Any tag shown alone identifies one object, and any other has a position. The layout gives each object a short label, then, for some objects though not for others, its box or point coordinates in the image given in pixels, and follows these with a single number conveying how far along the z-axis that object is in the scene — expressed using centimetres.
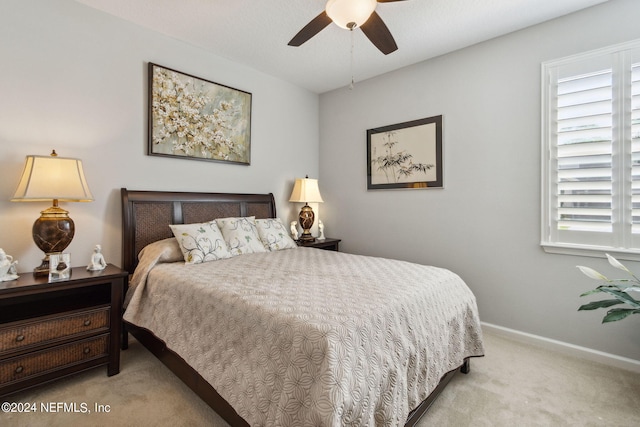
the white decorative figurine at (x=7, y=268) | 184
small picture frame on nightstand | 191
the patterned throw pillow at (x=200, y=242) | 238
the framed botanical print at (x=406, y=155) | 315
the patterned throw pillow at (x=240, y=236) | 271
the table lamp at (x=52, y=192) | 194
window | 216
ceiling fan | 176
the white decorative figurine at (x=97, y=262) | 218
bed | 114
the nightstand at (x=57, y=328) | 175
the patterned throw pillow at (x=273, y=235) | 304
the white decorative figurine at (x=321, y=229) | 389
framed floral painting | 277
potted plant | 177
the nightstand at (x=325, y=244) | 353
